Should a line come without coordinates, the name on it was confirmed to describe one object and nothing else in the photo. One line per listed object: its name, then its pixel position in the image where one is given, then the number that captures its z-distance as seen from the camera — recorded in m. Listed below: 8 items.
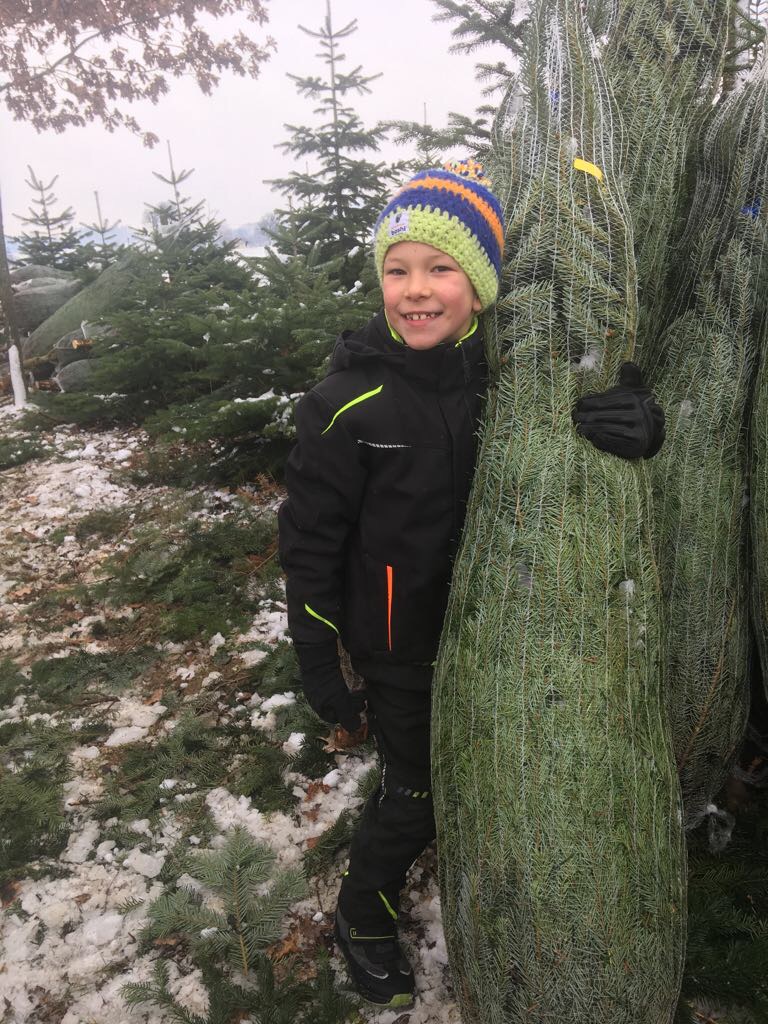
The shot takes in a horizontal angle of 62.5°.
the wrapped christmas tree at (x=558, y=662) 1.44
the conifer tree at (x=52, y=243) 13.13
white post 8.96
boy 1.56
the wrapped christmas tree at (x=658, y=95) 1.96
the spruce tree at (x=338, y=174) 8.12
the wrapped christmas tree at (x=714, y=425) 2.06
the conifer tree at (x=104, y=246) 11.62
